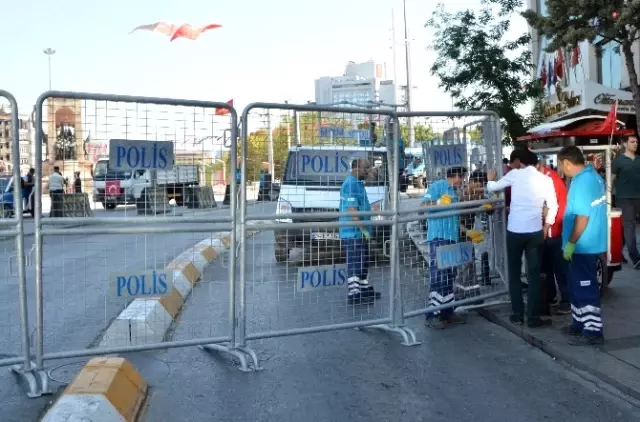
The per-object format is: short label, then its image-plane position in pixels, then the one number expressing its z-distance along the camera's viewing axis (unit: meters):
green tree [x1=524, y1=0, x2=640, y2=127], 13.81
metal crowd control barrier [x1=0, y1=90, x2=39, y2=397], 5.15
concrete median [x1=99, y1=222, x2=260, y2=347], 6.29
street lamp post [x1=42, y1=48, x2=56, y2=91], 57.16
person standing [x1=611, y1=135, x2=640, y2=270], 9.73
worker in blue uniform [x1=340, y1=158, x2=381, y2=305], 6.68
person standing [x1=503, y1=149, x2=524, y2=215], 7.17
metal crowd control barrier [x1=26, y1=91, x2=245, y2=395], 5.39
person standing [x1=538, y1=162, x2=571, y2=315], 7.23
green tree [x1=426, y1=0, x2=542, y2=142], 17.77
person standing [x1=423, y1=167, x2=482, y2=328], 7.12
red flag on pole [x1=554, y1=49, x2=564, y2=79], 23.33
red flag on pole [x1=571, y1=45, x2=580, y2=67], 22.03
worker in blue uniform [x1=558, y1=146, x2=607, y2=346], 6.11
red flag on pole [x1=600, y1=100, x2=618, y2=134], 9.26
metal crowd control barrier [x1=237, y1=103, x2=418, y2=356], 6.11
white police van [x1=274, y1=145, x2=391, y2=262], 6.33
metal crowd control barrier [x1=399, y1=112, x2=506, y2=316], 7.08
